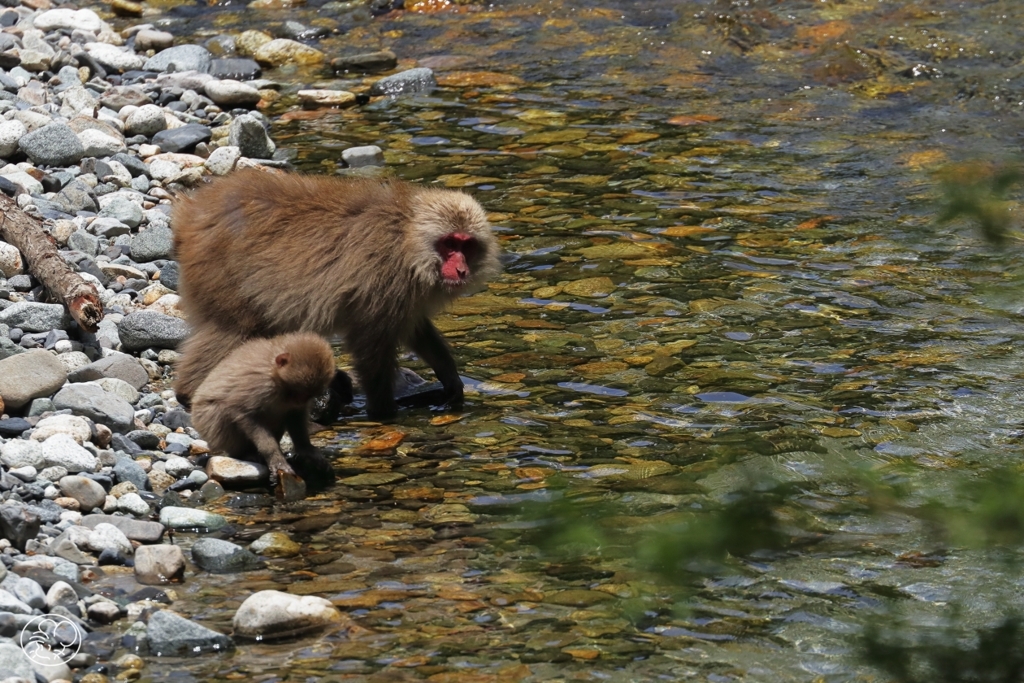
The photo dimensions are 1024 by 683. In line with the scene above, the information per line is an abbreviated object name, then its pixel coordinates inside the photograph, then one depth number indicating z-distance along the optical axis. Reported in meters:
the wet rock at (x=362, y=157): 20.30
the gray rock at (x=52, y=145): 17.59
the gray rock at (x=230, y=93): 23.30
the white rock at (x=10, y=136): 17.48
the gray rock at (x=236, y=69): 25.50
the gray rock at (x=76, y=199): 16.70
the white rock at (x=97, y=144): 18.45
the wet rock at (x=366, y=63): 25.78
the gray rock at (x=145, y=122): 20.55
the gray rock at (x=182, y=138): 20.12
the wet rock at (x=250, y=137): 20.56
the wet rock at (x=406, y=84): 24.31
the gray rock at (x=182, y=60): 24.66
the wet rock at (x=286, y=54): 26.48
